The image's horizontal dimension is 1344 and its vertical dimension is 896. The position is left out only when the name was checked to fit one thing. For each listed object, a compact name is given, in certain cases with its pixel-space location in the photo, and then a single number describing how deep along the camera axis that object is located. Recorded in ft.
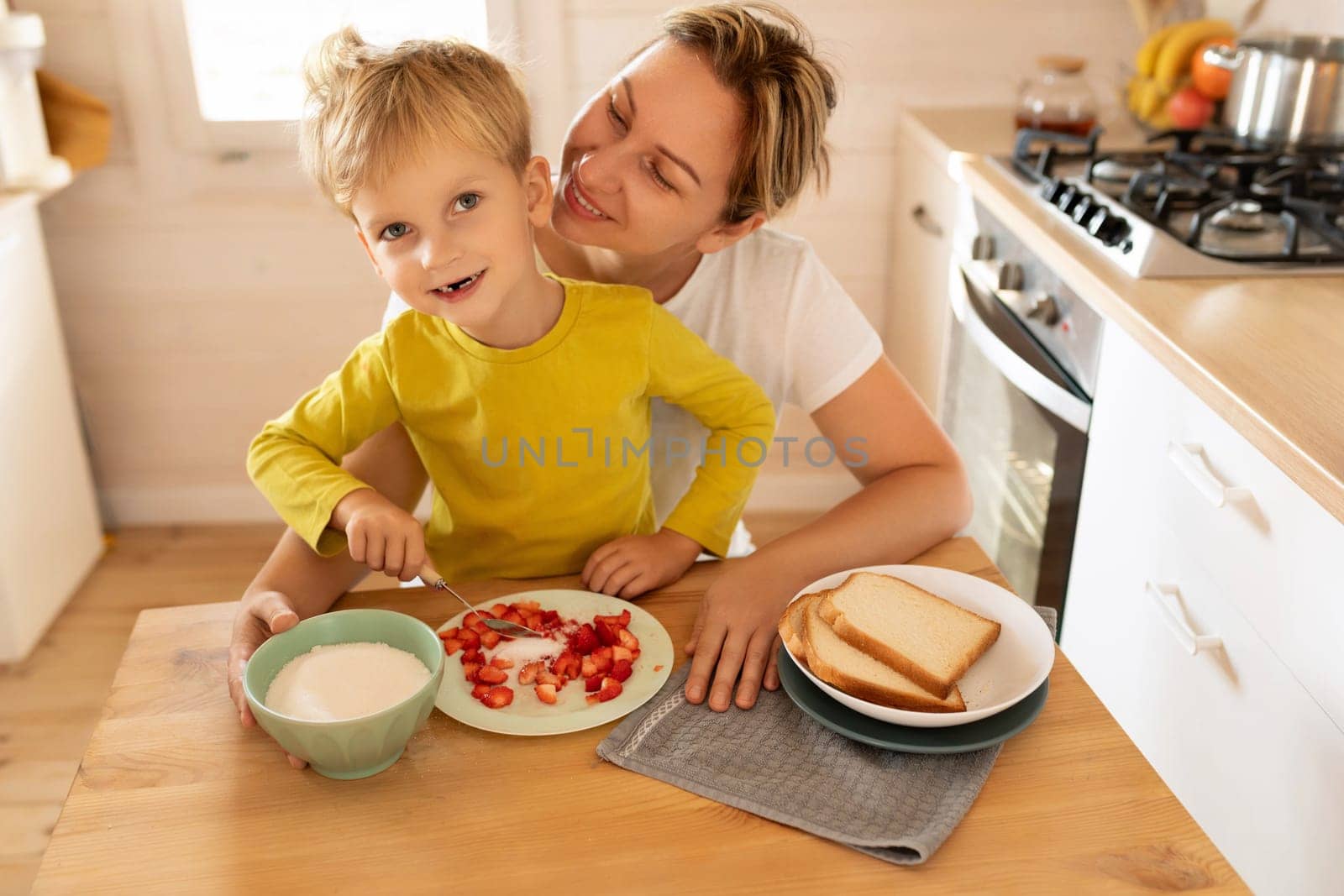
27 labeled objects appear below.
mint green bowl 2.73
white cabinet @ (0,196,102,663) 7.95
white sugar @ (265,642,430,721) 2.88
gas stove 5.25
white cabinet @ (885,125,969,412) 7.82
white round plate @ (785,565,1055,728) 2.93
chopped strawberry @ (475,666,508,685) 3.17
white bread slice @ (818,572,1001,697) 3.06
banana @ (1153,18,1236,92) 7.47
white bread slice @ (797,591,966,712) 2.98
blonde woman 3.75
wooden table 2.55
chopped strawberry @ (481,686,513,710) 3.07
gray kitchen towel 2.66
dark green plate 2.89
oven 5.74
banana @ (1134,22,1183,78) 7.73
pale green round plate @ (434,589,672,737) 3.01
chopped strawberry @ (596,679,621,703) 3.12
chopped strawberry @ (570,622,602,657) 3.29
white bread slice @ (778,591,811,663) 3.14
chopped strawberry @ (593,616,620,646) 3.33
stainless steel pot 6.22
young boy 3.55
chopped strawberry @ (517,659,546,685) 3.20
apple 7.32
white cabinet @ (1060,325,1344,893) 3.83
